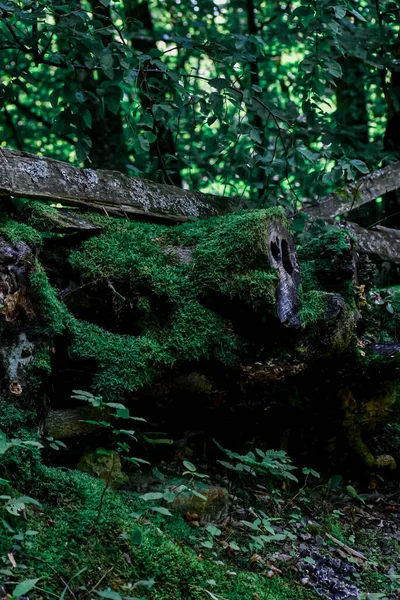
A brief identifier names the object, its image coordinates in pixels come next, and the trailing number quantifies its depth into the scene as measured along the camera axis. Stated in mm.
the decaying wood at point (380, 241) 5539
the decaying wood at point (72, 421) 3215
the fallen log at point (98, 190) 3492
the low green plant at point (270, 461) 3018
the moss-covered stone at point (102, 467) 3311
